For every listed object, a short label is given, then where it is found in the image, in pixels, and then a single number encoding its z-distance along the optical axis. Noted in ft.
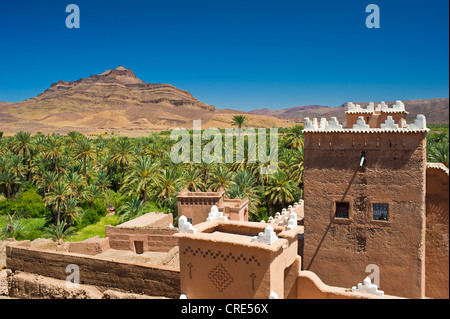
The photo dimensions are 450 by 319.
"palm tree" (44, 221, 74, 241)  92.14
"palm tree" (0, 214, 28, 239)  94.02
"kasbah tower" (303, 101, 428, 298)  40.42
